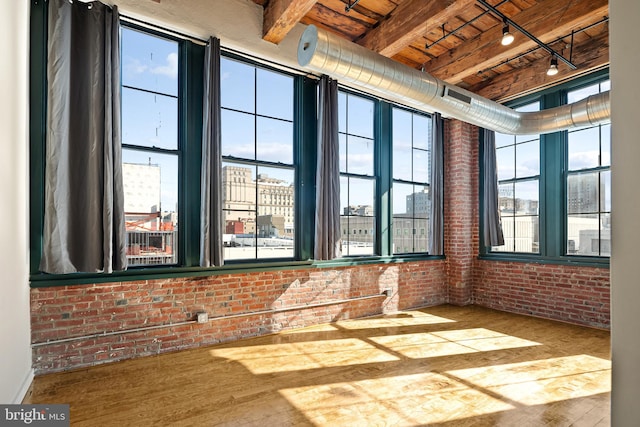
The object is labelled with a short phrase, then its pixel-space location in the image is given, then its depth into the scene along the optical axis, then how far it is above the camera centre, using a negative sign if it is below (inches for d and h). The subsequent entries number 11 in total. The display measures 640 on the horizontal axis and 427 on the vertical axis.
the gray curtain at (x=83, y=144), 120.5 +25.7
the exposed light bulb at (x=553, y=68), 174.6 +73.5
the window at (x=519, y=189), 221.0 +17.6
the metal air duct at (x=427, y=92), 129.6 +55.7
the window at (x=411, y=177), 228.8 +26.2
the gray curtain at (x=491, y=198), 230.8 +12.2
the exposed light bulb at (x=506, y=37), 147.9 +75.3
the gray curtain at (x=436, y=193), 233.8 +15.7
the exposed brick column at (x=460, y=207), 241.4 +6.7
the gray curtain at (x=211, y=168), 147.0 +20.7
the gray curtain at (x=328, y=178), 179.0 +19.9
